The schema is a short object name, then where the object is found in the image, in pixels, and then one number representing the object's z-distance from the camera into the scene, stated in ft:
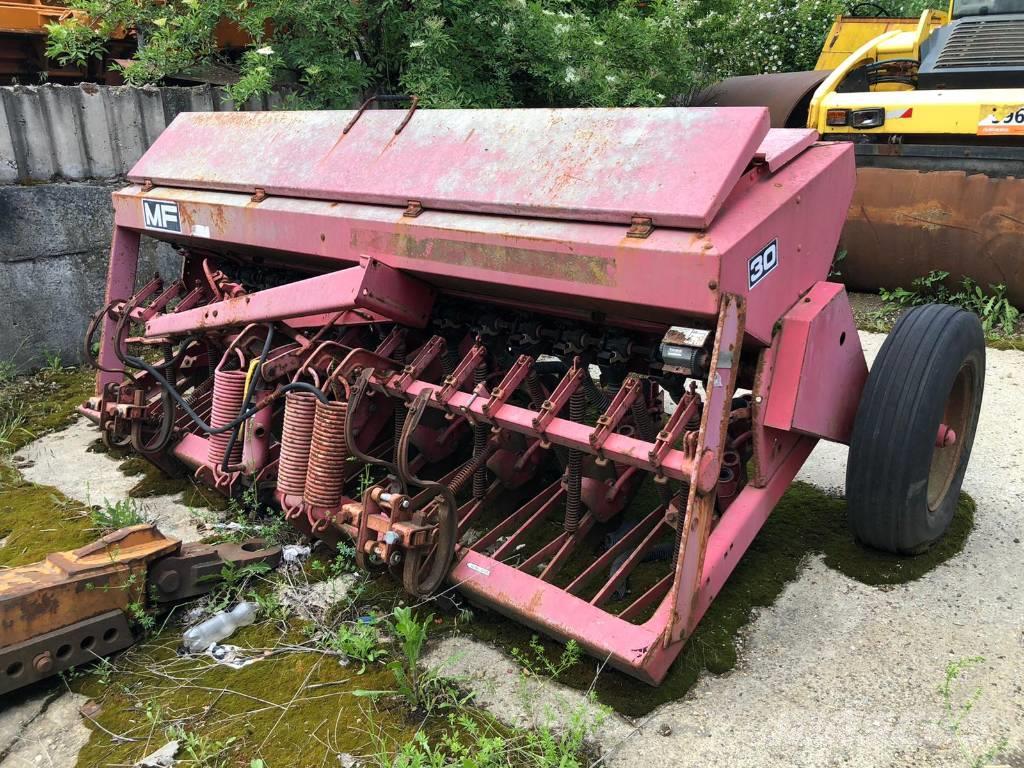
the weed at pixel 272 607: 8.54
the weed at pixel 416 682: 7.20
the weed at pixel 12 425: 12.89
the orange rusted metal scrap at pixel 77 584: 7.22
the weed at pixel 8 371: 14.94
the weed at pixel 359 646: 7.79
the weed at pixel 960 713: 6.49
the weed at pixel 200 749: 6.78
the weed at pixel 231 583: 8.70
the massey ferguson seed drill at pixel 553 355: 7.04
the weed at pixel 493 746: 6.39
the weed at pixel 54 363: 15.70
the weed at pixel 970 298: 16.37
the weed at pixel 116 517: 10.13
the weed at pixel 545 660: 7.24
